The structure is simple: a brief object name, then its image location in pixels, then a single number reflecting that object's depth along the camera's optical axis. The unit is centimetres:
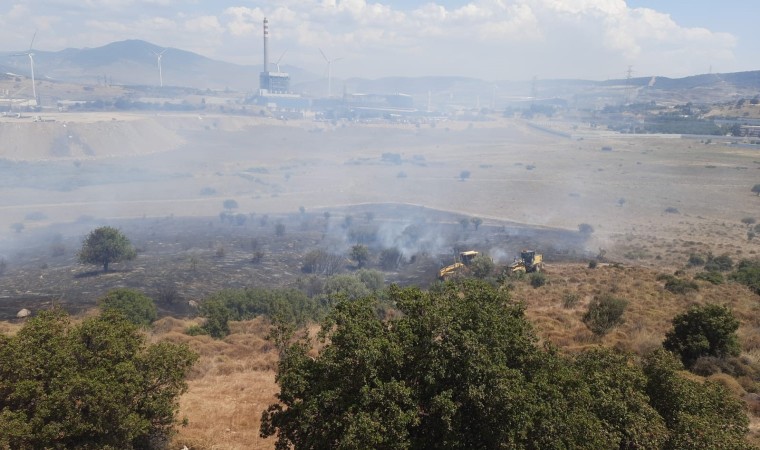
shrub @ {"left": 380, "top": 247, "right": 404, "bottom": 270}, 5065
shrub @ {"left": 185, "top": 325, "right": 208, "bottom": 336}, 2675
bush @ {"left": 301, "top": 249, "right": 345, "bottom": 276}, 5034
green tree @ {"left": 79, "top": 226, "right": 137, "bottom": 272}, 4625
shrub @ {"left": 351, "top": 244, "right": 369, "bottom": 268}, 4966
